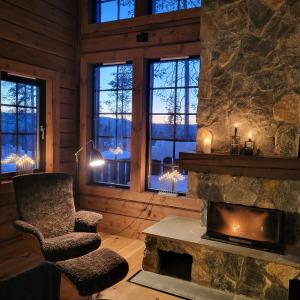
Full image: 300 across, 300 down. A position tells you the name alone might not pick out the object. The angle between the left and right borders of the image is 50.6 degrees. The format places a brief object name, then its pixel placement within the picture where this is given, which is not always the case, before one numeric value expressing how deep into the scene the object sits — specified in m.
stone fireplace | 2.84
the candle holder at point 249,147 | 3.04
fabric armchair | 2.84
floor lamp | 3.49
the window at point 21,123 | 3.54
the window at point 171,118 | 3.87
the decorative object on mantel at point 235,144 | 3.08
